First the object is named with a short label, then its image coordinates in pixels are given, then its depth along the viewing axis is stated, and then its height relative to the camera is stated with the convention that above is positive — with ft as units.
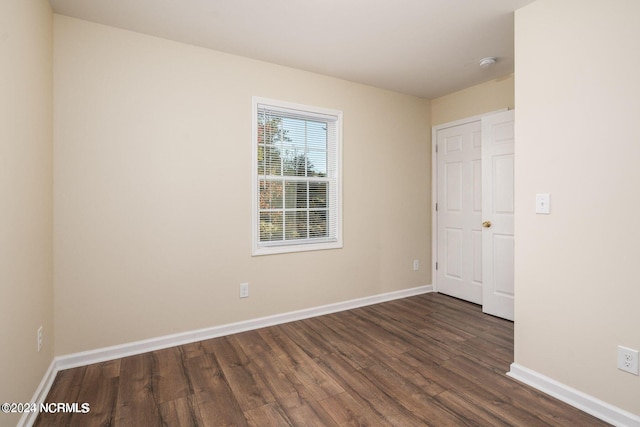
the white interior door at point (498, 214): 10.52 -0.08
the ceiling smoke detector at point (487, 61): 9.57 +4.60
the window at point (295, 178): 10.02 +1.15
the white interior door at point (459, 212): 12.06 -0.02
